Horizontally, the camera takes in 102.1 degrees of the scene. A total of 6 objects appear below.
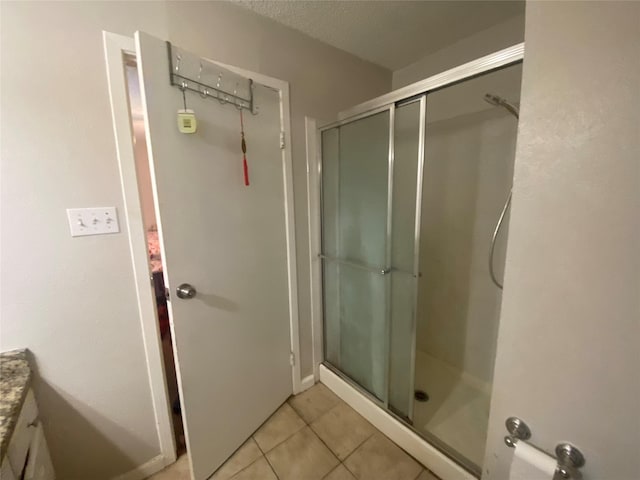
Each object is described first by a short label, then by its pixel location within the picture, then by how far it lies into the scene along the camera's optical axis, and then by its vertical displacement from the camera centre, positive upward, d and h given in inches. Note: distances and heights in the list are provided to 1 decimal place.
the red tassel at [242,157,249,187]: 52.0 +6.5
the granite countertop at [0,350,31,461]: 28.6 -23.9
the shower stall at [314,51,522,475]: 54.2 -12.5
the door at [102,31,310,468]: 41.6 -0.5
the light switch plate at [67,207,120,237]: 41.7 -2.6
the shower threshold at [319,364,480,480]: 48.5 -50.1
